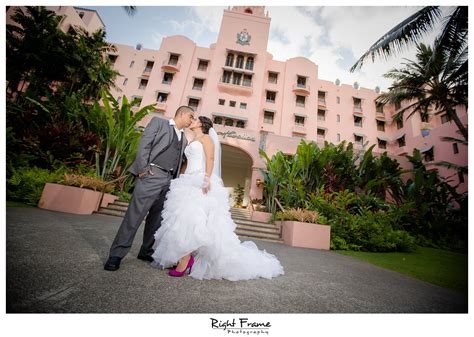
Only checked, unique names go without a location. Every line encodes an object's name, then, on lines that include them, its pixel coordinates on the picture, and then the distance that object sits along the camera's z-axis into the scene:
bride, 1.80
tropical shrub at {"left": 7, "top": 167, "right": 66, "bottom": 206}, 4.80
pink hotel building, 18.33
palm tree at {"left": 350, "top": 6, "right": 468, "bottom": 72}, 4.18
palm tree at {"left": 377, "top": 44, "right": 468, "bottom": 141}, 9.88
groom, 1.79
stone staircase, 5.57
